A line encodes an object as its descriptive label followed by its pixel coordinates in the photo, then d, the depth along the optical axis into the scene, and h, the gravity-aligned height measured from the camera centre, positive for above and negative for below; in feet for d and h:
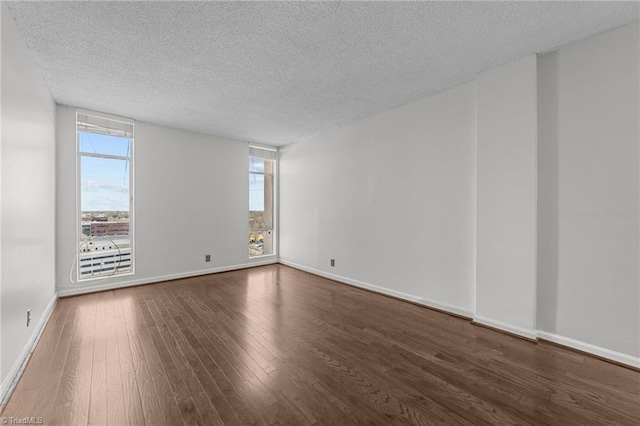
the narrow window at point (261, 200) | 19.28 +0.88
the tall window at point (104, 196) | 12.94 +0.79
